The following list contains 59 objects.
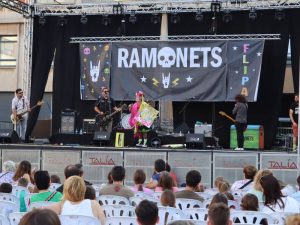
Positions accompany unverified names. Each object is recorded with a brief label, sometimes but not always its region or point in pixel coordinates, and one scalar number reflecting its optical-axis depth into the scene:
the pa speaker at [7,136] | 21.06
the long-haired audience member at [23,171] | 11.08
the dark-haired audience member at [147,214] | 5.04
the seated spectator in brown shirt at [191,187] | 9.10
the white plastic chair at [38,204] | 7.73
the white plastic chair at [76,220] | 6.36
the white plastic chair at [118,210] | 7.83
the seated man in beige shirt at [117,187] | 9.56
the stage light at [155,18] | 23.13
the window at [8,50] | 34.38
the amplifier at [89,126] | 23.22
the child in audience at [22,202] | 8.64
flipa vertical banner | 21.85
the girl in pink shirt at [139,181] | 10.42
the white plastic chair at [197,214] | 7.62
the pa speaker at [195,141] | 19.53
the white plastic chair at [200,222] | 6.21
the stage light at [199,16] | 22.41
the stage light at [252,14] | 21.78
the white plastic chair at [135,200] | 8.98
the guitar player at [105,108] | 22.08
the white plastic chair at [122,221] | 6.59
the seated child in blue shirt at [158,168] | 11.98
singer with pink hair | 20.56
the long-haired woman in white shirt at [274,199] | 7.59
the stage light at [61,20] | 24.13
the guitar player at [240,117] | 20.13
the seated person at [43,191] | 8.27
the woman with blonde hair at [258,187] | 8.87
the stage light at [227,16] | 22.25
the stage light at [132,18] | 23.18
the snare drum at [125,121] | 22.11
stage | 16.86
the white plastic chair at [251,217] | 6.93
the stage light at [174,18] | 22.89
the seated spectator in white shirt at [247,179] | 10.72
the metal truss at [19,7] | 21.69
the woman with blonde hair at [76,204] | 7.06
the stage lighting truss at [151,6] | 21.87
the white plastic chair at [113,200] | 9.09
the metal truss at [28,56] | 23.77
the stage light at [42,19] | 23.83
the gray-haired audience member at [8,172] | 11.49
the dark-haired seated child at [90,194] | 7.95
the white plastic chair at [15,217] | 6.68
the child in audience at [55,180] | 11.86
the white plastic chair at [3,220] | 6.92
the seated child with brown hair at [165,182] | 9.61
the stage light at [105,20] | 23.69
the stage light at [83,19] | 23.55
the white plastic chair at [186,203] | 8.75
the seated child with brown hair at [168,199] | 7.70
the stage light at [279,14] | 21.73
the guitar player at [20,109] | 22.62
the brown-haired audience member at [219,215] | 4.77
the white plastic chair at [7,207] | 7.94
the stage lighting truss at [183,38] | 22.18
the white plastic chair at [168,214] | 7.27
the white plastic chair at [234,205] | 8.33
